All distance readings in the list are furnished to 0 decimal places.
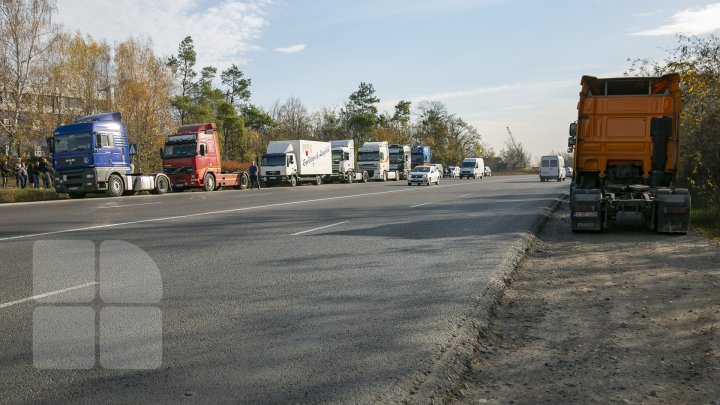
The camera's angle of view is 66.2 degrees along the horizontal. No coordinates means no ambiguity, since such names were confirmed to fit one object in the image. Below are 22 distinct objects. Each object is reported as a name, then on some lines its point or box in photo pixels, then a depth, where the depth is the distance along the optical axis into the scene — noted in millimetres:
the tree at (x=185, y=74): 58812
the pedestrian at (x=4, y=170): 32406
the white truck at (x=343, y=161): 47250
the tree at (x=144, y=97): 50406
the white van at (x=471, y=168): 70188
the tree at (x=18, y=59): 34594
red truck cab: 32625
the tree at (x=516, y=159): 131375
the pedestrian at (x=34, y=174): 33344
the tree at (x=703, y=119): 14613
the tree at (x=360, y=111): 82750
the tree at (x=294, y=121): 83062
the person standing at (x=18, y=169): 32625
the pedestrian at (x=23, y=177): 32406
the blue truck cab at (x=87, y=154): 26359
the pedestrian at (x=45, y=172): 32531
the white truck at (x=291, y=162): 40188
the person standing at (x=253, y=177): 39281
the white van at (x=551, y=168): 52312
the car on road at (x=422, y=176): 40281
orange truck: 11969
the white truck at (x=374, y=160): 51000
